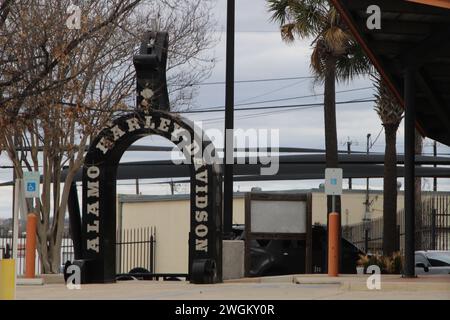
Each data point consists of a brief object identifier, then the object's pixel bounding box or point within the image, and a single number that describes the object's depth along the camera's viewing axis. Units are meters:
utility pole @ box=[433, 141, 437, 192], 61.80
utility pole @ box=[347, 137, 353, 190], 63.06
